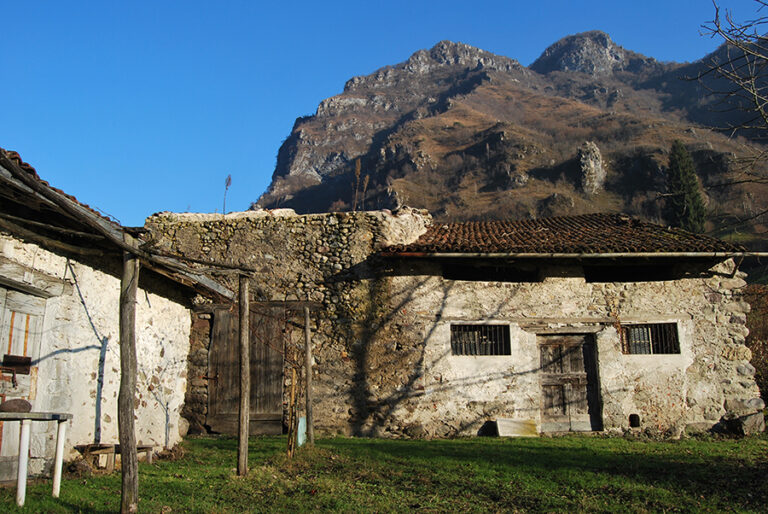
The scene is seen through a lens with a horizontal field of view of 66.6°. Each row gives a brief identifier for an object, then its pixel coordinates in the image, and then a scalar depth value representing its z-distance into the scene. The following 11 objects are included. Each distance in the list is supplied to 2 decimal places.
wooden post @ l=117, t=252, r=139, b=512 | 5.41
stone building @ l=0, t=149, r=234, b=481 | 6.67
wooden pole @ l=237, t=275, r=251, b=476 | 7.48
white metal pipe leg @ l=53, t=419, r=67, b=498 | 5.62
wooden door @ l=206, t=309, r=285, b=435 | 12.16
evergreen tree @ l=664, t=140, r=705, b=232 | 40.31
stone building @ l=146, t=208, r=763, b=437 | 11.96
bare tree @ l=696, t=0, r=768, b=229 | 5.79
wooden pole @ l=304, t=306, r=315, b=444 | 10.10
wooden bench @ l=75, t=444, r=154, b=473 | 7.84
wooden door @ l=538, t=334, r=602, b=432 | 12.10
